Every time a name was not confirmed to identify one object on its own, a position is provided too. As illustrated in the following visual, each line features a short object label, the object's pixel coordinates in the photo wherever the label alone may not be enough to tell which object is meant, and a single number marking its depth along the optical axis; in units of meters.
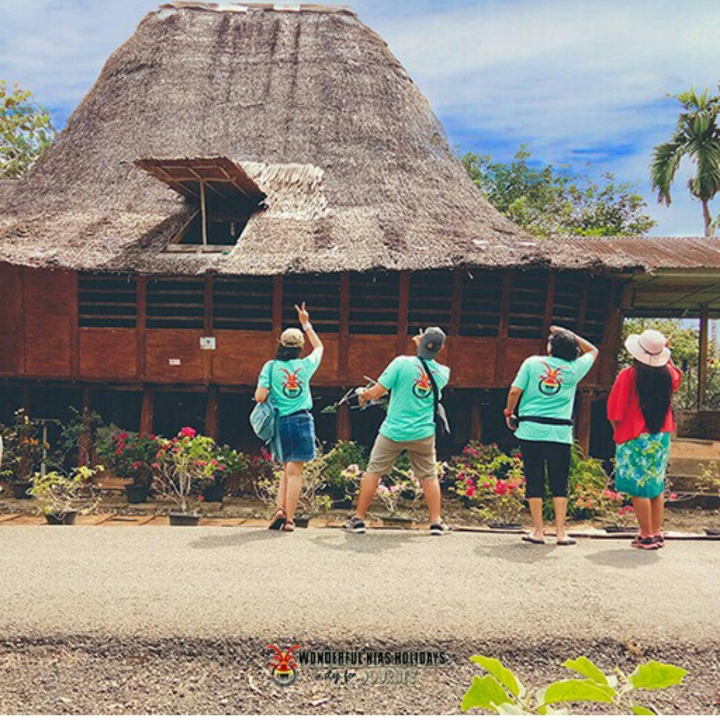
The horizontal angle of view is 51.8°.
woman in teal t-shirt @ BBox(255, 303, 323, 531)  6.56
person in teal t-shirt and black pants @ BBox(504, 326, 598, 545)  6.22
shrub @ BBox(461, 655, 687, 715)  1.53
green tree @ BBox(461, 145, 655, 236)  28.72
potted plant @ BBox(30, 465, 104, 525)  7.66
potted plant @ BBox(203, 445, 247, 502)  10.95
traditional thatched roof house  11.38
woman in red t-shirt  6.07
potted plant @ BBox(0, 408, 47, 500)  11.40
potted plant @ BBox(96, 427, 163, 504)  10.91
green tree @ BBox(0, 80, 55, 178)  23.53
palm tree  25.69
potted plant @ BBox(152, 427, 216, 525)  10.04
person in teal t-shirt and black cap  6.50
